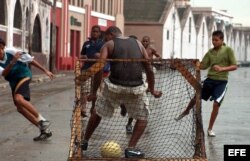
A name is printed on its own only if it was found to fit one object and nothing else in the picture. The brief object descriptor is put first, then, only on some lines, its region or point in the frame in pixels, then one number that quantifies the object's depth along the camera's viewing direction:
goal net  13.40
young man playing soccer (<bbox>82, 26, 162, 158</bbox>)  13.59
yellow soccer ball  13.56
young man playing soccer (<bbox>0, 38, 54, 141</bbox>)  16.20
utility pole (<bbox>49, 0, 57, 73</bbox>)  61.77
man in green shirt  17.66
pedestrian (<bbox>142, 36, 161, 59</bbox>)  20.45
